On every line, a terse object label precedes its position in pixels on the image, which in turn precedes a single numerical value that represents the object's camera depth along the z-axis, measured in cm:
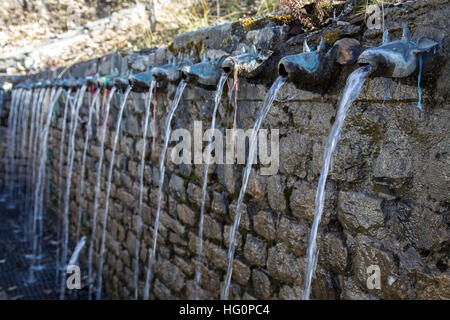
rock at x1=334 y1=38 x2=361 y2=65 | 180
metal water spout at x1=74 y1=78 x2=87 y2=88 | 486
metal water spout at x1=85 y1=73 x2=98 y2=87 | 438
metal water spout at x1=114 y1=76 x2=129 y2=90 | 360
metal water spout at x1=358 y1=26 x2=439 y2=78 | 145
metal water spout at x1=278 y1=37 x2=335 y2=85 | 176
